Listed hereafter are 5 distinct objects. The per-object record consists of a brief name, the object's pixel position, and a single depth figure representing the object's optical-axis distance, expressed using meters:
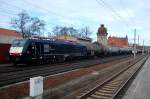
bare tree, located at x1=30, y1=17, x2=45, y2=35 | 31.84
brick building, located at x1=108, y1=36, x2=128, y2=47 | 80.47
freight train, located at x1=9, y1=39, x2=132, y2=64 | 14.57
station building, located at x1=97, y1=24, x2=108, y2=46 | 70.33
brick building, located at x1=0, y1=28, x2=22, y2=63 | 16.73
